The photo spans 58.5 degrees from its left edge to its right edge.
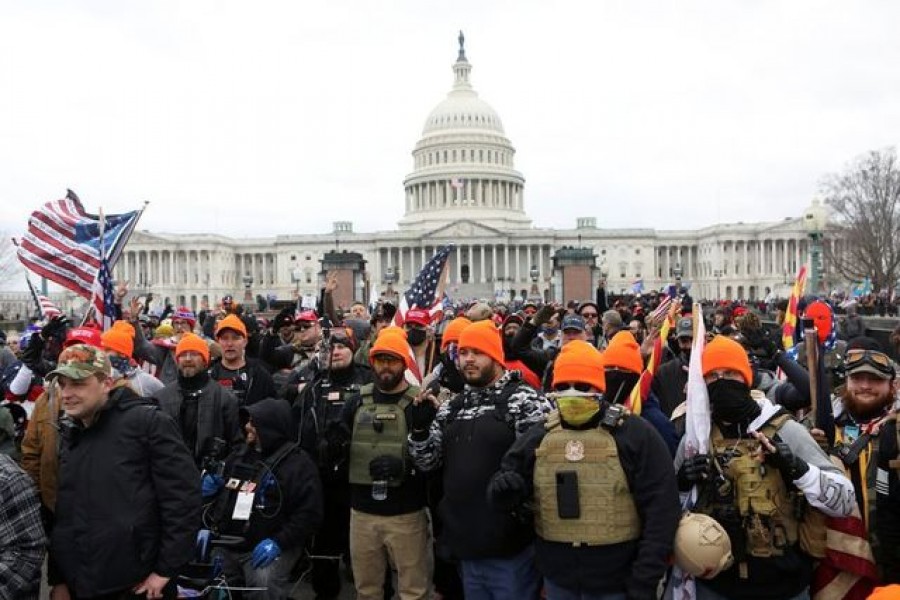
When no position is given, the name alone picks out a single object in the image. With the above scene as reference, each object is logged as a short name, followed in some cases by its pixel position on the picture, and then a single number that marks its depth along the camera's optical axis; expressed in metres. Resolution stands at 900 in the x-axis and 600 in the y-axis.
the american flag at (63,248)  11.02
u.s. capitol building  103.19
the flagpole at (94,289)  9.72
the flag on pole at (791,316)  8.68
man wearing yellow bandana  4.21
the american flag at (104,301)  9.91
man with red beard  4.25
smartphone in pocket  4.30
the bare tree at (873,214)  46.66
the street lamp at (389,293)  39.70
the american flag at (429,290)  10.55
